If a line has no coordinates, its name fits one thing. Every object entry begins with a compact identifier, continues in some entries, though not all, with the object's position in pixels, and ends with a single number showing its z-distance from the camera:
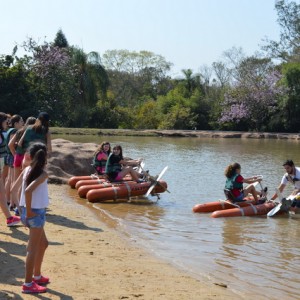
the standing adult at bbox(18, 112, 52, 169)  8.19
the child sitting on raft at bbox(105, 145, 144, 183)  12.61
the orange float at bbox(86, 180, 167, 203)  11.92
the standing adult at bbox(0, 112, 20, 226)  7.38
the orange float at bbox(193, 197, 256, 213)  11.41
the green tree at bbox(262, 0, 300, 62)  51.91
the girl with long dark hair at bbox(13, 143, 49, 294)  5.15
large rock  15.07
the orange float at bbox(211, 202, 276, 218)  10.87
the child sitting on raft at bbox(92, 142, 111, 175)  13.48
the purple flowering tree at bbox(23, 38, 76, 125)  41.72
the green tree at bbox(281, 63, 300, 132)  45.97
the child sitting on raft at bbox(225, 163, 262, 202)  11.19
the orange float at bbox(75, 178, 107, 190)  13.00
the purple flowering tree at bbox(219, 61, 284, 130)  47.22
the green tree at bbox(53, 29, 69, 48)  49.78
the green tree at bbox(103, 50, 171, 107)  66.94
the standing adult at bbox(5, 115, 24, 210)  8.78
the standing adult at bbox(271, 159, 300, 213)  11.69
